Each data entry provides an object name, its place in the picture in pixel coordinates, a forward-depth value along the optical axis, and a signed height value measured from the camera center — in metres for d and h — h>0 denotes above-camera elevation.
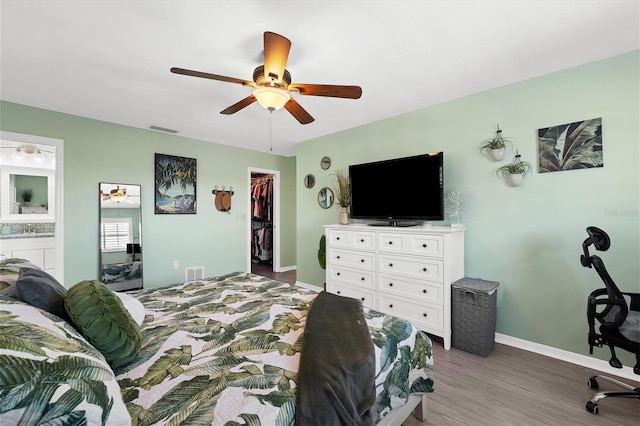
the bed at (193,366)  0.64 -0.62
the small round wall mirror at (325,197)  4.39 +0.27
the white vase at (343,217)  3.78 -0.05
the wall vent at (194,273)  4.52 -0.94
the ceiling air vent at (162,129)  4.05 +1.31
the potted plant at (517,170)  2.60 +0.39
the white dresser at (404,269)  2.65 -0.61
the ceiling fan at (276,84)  1.73 +0.92
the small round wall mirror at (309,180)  4.66 +0.57
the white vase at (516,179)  2.60 +0.30
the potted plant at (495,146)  2.70 +0.65
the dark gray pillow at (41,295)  1.12 -0.32
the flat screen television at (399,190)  2.94 +0.27
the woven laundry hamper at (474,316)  2.48 -0.96
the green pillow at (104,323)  1.10 -0.44
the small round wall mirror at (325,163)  4.41 +0.82
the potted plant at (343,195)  3.79 +0.27
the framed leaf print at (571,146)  2.28 +0.55
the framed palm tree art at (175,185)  4.27 +0.50
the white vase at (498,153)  2.69 +0.56
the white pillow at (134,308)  1.47 -0.50
